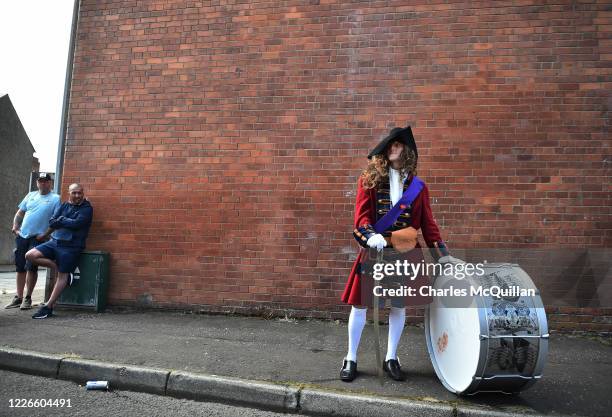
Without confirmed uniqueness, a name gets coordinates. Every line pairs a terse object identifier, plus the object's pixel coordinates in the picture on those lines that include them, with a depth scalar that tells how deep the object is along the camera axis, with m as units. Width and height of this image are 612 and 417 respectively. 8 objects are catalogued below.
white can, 3.34
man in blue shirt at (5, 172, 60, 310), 5.77
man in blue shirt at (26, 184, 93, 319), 5.33
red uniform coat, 3.33
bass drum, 2.61
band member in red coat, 3.33
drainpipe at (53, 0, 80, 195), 5.89
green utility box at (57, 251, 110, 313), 5.46
